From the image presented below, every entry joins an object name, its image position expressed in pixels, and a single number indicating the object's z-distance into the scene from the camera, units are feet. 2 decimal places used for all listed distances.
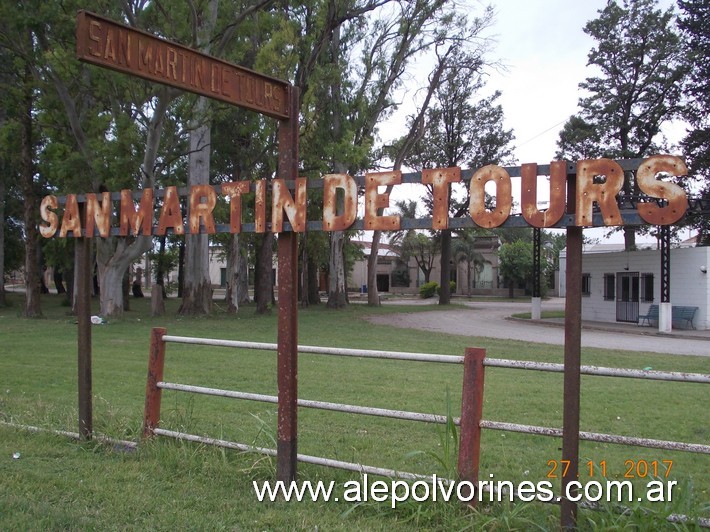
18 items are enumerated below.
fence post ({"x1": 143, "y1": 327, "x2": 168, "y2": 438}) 19.56
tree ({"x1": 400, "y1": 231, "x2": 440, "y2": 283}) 212.43
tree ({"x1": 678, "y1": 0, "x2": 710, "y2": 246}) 98.22
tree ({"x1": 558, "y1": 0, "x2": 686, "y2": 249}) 105.19
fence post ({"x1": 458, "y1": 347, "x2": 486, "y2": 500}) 14.64
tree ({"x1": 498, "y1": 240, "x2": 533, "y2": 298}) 204.03
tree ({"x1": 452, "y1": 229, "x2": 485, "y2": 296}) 196.44
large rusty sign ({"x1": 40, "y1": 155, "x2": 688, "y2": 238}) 12.66
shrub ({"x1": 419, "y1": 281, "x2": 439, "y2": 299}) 194.18
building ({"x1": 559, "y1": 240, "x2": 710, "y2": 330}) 84.53
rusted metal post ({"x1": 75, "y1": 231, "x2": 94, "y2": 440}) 20.53
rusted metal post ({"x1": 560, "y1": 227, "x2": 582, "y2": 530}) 13.41
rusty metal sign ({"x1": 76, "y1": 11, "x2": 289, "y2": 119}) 14.03
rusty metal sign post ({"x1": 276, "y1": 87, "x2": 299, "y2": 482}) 16.65
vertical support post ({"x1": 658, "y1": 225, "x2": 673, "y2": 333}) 78.48
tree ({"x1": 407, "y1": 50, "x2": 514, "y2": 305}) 139.23
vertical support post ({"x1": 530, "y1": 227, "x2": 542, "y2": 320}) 98.99
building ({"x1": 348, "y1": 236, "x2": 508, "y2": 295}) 222.17
